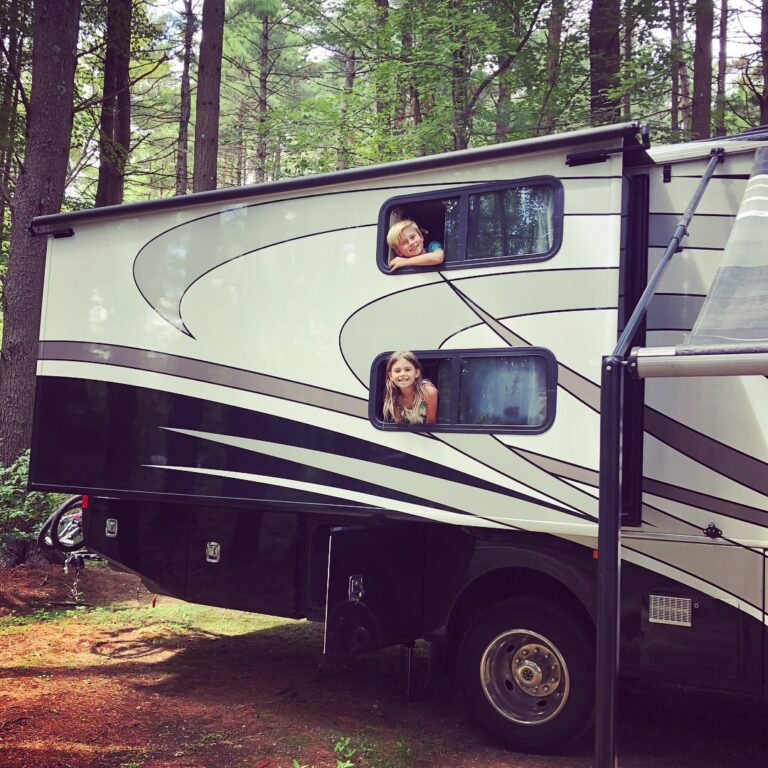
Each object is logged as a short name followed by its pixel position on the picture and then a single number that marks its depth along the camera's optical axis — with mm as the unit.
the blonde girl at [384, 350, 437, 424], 5035
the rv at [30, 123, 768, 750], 4449
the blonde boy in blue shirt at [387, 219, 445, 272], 5148
